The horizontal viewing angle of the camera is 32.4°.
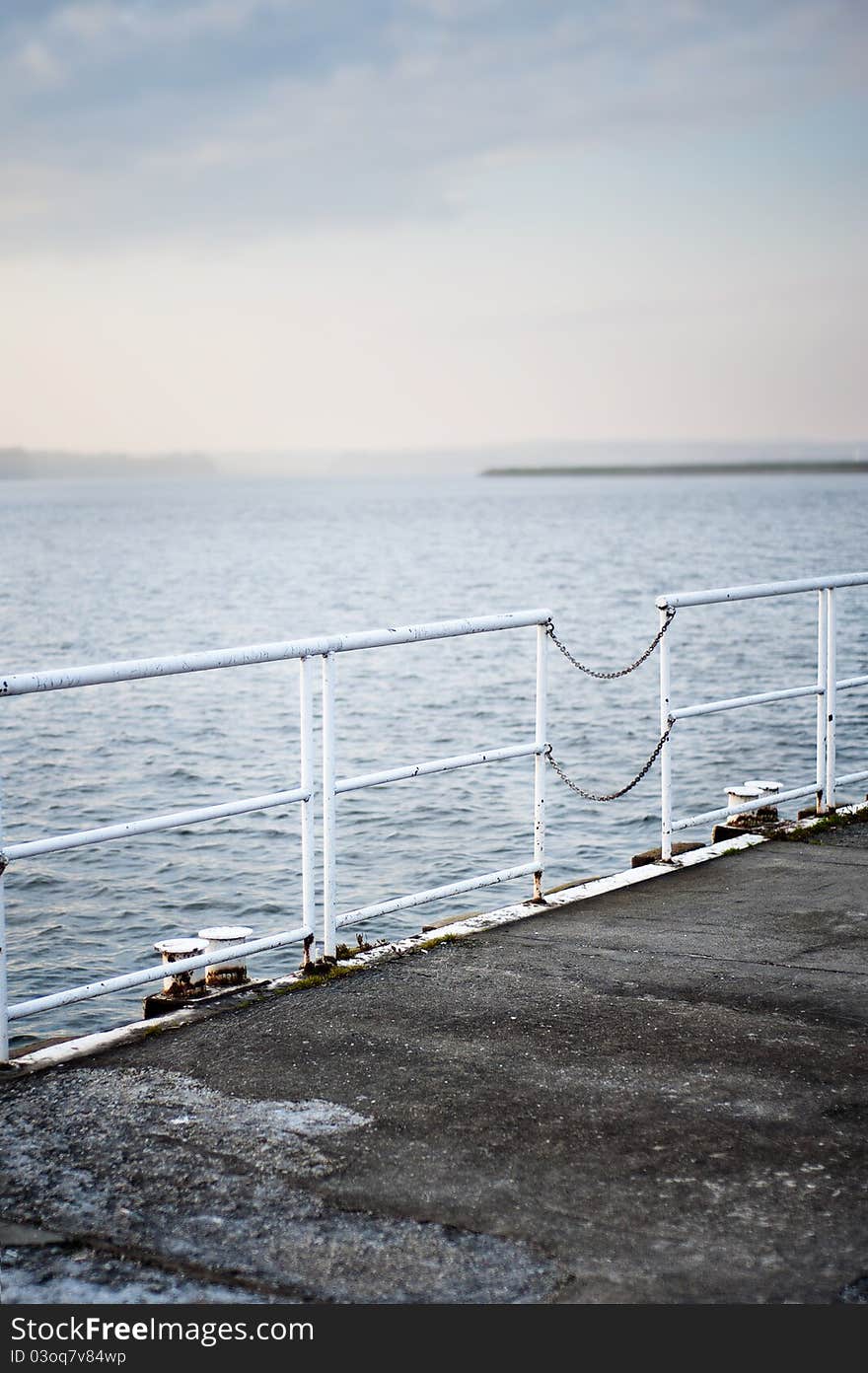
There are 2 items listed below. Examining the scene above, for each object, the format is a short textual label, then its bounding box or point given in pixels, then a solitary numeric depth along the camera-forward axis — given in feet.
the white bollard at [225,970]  21.03
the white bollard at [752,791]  32.32
